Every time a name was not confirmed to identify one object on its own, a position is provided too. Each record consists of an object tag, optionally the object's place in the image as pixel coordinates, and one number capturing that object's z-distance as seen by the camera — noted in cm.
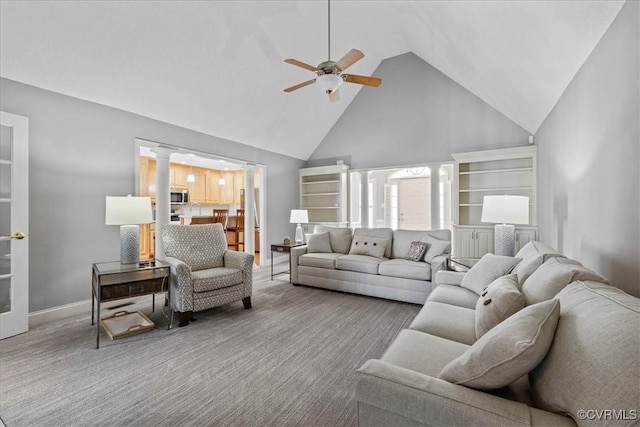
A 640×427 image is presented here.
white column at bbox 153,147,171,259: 425
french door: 269
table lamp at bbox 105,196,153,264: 296
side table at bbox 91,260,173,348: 258
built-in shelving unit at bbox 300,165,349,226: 634
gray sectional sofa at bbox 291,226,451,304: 361
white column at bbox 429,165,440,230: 554
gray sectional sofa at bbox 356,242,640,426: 79
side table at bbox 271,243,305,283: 470
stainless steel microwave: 698
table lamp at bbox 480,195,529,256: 313
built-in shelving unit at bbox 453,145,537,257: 457
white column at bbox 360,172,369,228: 637
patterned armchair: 297
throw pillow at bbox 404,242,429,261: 386
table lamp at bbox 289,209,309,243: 540
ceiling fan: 266
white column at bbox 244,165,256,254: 580
